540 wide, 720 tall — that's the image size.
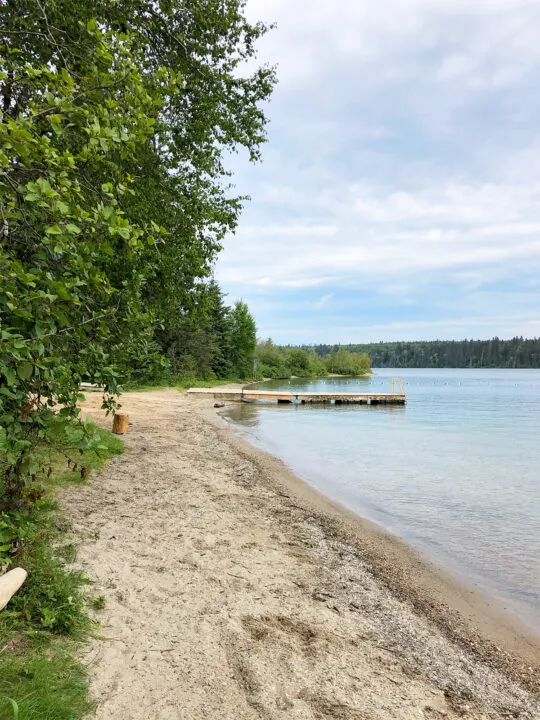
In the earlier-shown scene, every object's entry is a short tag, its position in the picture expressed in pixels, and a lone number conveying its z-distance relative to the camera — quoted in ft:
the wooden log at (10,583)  11.60
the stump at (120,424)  46.85
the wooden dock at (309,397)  140.05
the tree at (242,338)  218.50
